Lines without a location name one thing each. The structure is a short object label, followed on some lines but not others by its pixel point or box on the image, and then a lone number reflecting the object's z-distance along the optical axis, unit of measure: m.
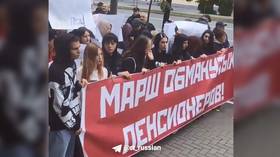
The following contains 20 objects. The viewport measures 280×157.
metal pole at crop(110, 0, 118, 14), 5.89
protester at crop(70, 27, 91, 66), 3.39
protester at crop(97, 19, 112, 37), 3.97
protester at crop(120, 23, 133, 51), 4.40
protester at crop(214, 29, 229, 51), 6.03
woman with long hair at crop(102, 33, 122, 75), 3.82
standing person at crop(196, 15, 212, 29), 6.21
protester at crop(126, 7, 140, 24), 4.82
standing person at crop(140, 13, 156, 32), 4.98
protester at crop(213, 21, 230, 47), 6.24
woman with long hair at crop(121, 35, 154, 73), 4.11
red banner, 3.52
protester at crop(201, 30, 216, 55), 5.70
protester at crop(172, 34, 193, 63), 5.02
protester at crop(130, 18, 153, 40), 4.61
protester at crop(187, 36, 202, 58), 5.41
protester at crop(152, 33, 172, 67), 4.69
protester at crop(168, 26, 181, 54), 4.98
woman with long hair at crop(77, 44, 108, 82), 3.41
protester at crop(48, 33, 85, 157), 3.13
